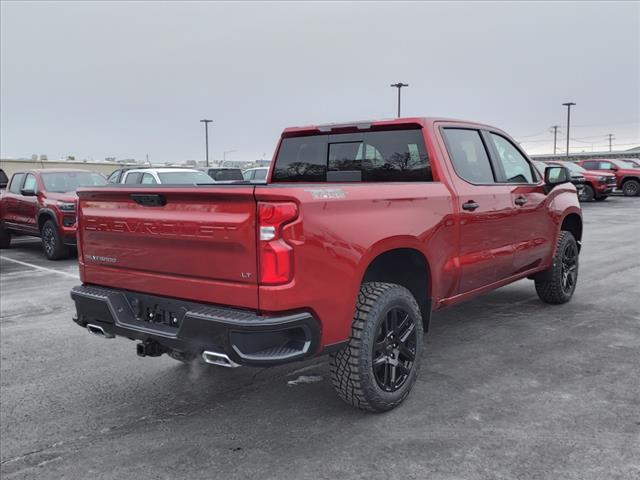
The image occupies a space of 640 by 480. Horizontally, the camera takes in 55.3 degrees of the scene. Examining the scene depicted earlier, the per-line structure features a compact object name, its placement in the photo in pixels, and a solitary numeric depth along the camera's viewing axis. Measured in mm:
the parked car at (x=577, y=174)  25483
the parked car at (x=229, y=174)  22453
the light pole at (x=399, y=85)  43469
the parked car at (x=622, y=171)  28562
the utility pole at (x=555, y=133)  88362
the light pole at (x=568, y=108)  53128
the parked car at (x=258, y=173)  21388
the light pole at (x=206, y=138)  60781
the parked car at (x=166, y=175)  13344
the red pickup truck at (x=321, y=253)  3248
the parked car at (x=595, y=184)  26281
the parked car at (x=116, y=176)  17000
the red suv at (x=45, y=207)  11477
